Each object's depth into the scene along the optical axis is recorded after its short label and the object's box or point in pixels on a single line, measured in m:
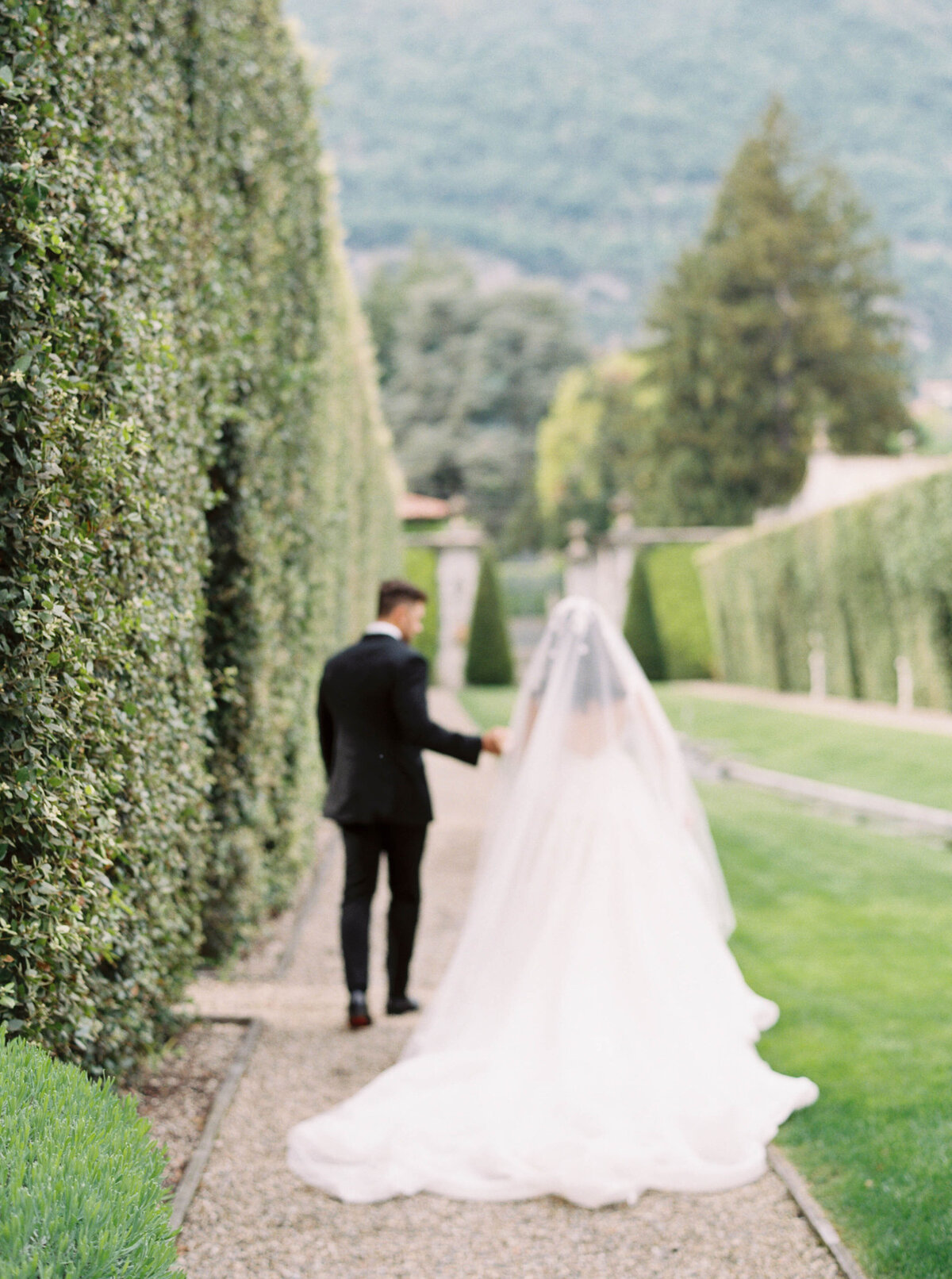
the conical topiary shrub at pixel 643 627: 32.75
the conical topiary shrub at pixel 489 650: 32.56
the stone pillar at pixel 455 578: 34.19
